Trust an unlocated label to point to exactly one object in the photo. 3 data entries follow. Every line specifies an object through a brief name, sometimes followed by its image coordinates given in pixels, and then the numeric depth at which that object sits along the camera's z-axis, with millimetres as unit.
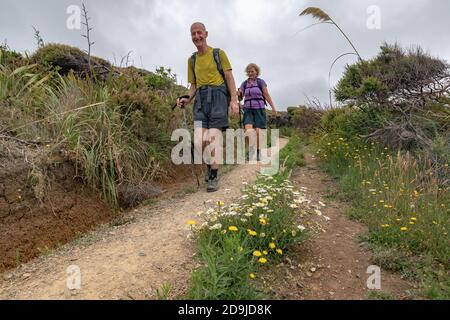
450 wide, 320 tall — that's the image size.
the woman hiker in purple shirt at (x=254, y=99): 7434
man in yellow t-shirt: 5070
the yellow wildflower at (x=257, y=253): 2850
